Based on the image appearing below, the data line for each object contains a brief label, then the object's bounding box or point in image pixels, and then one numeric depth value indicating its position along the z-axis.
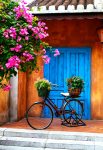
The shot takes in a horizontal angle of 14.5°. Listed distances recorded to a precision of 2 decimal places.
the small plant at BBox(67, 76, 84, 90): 11.70
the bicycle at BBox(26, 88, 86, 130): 11.44
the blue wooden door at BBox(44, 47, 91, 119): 13.10
